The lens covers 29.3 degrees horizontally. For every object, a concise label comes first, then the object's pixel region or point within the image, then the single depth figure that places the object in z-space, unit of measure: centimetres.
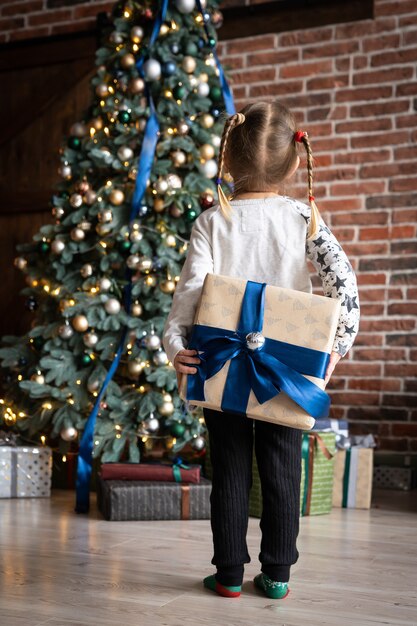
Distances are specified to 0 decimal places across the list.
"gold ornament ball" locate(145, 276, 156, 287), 326
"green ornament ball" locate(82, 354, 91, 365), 324
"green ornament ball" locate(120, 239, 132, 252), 324
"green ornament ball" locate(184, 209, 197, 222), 329
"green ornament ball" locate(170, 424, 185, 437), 318
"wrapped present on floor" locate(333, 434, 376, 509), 329
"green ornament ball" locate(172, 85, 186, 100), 333
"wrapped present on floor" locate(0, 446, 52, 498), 330
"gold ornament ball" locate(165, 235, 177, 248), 327
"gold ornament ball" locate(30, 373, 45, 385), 327
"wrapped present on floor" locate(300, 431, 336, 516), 308
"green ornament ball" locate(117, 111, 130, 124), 334
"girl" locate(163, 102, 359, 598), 187
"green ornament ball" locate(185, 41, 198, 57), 341
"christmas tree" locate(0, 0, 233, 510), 322
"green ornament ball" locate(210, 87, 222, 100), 346
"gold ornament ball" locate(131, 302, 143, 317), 326
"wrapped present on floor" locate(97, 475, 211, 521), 286
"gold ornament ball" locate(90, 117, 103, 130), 343
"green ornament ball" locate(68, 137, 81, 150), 347
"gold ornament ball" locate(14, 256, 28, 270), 352
